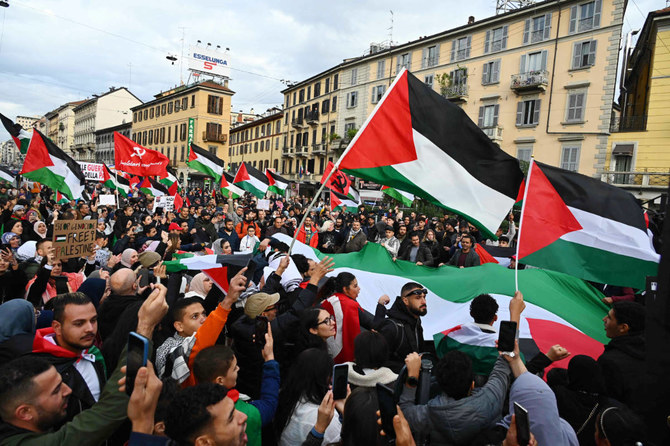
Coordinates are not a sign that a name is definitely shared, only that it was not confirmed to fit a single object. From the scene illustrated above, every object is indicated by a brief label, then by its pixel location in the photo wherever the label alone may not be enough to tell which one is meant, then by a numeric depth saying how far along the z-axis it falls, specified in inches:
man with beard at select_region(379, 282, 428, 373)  135.5
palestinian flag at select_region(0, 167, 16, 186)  496.7
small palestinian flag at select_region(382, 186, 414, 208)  467.2
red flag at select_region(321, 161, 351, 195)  530.9
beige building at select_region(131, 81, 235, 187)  1975.9
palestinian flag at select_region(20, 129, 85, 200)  339.3
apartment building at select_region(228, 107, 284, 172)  2135.8
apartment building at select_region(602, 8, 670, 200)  853.2
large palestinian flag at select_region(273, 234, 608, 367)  161.2
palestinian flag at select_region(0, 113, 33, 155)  365.1
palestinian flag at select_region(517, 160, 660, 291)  143.3
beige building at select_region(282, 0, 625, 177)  962.7
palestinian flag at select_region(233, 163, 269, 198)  539.2
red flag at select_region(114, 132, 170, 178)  482.3
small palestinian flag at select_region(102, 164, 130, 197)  557.9
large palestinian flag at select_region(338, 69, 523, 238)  156.3
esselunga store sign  2066.9
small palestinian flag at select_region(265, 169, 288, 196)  568.4
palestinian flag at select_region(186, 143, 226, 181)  543.2
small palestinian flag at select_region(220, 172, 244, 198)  548.1
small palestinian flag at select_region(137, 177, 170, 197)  533.3
